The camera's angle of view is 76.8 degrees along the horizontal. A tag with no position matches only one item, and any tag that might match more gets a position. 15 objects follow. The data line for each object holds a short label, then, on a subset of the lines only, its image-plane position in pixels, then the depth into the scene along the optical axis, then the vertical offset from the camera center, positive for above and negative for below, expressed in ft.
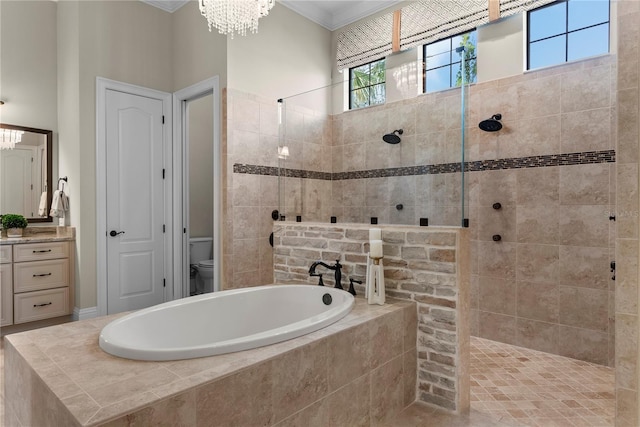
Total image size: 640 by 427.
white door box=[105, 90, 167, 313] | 12.22 +0.22
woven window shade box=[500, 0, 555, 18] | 9.72 +5.00
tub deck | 4.05 -1.96
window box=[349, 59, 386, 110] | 9.59 +2.98
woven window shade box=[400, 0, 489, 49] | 10.82 +5.38
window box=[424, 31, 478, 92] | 8.00 +2.83
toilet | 14.25 -2.01
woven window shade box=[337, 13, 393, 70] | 12.84 +5.55
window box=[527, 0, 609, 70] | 9.21 +4.25
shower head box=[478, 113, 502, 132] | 10.23 +2.17
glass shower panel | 7.84 +1.12
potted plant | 11.34 -0.43
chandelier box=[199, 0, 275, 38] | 8.64 +4.29
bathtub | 5.12 -1.84
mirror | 11.84 +1.04
